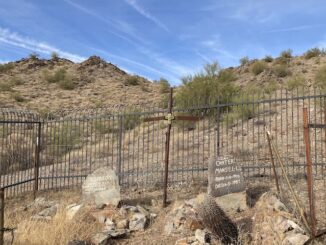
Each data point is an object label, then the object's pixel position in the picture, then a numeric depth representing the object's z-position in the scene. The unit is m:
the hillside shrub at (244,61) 38.16
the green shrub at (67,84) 39.16
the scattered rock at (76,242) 7.83
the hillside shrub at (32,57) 47.97
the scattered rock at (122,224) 9.41
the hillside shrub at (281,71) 31.11
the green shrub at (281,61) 34.69
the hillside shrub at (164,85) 38.27
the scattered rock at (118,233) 8.78
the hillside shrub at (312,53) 35.12
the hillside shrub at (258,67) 33.42
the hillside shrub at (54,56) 49.70
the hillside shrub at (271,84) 23.52
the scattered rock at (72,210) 9.98
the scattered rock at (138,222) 9.32
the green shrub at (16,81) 39.10
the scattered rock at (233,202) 9.39
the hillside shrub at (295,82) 24.88
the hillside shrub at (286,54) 37.06
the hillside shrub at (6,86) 36.56
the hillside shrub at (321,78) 22.39
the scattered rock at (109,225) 9.28
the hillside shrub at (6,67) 43.97
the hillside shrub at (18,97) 33.62
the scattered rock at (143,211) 9.91
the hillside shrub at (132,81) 41.72
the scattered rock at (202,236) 7.94
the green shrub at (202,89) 21.97
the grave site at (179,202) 7.98
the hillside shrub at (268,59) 37.59
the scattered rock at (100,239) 8.45
